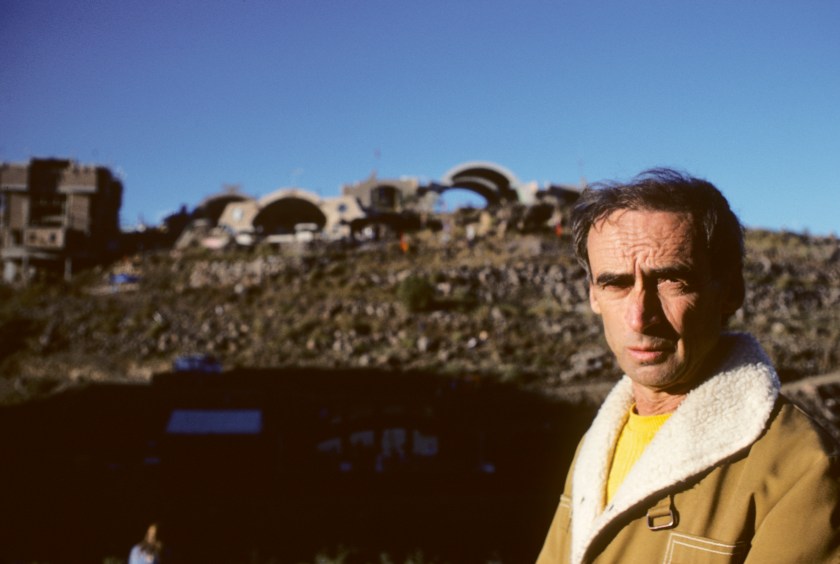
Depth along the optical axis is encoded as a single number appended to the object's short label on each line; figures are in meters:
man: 1.49
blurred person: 6.86
